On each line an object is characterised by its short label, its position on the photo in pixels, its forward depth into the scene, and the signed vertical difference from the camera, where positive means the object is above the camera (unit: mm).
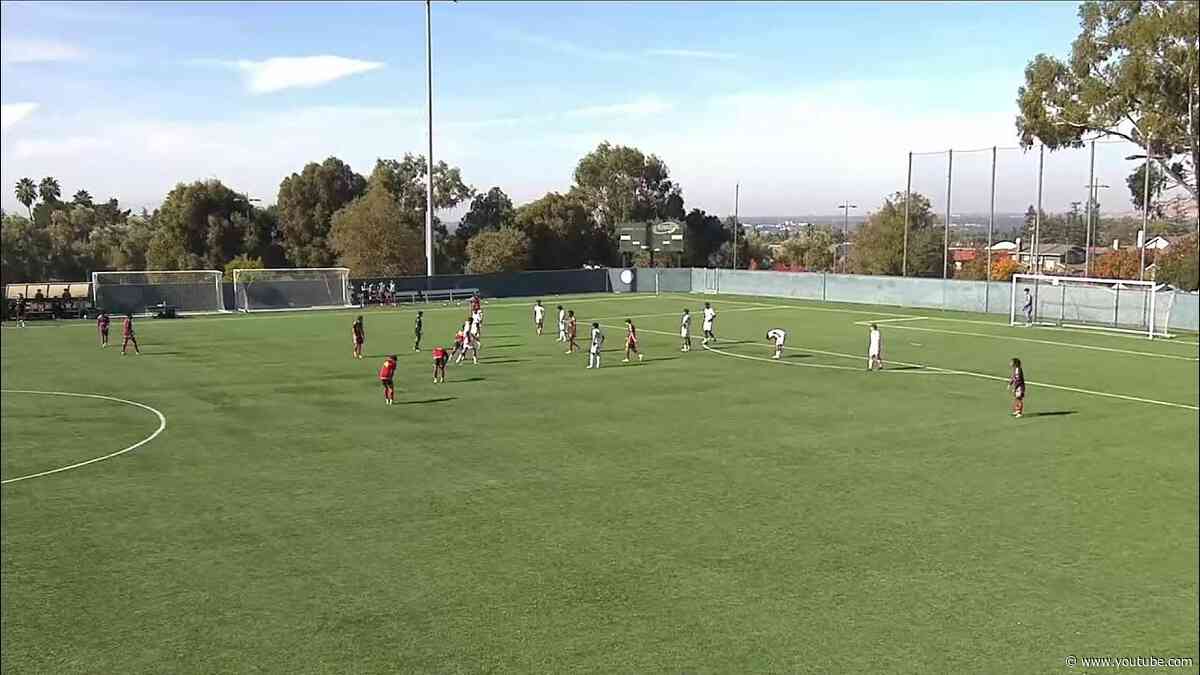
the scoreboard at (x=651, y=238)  79075 +1714
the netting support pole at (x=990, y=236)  60438 +1714
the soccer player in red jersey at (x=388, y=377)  27562 -3330
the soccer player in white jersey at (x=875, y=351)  35034 -3211
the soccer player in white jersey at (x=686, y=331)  41656 -3030
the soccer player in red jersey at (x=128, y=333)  39650 -3127
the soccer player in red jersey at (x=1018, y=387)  25980 -3304
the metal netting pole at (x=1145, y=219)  48838 +2452
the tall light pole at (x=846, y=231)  97094 +2926
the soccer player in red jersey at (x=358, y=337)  38062 -3081
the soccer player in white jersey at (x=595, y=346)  35844 -3187
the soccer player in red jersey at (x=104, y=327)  41669 -3003
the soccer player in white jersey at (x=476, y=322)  38012 -2548
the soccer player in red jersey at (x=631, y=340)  38250 -3131
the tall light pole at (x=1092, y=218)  60062 +2825
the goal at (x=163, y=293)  57031 -2204
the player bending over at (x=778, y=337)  38906 -3055
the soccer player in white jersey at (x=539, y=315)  47034 -2690
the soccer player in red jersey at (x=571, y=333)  41406 -3118
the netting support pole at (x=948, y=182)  69500 +5625
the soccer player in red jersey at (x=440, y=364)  32219 -3468
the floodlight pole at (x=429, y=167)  69438 +6372
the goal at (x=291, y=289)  63969 -2151
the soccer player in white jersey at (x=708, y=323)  43134 -2763
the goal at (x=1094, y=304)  49000 -2226
